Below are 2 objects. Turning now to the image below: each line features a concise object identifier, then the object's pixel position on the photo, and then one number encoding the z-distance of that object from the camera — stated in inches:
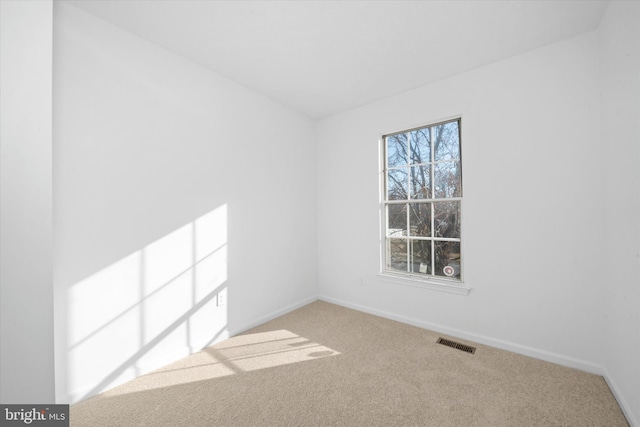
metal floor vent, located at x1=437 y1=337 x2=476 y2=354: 97.6
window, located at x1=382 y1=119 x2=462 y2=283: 113.0
